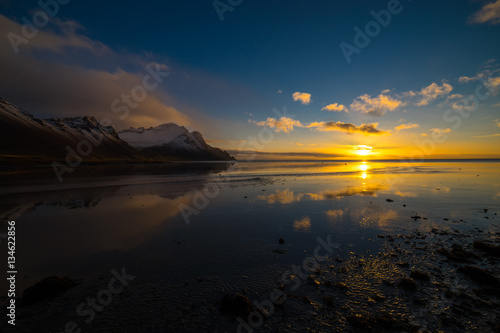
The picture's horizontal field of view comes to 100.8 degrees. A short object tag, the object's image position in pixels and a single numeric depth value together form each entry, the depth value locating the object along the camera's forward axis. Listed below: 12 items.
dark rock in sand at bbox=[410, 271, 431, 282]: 9.36
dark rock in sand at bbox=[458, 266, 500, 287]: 8.90
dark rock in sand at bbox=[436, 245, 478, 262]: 11.03
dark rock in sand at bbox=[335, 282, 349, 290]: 8.76
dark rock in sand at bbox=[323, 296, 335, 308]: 7.75
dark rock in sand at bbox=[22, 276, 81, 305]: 7.70
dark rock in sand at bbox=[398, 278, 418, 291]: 8.66
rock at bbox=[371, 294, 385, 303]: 7.99
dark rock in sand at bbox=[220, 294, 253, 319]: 7.24
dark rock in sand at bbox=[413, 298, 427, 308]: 7.72
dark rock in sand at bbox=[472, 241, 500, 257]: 11.59
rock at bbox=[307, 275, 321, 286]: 9.09
